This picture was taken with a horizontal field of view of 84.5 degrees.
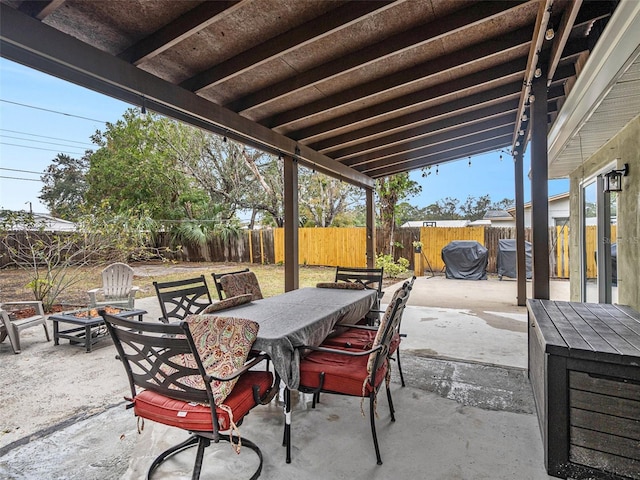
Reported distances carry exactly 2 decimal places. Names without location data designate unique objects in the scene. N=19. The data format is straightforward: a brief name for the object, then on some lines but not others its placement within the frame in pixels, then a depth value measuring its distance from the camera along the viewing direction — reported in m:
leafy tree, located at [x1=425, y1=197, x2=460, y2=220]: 31.02
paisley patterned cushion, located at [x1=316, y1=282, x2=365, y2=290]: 3.56
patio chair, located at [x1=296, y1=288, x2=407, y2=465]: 1.96
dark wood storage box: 1.61
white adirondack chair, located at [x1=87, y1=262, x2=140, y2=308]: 5.27
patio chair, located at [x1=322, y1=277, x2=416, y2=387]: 2.52
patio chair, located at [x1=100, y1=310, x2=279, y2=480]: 1.54
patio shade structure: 2.26
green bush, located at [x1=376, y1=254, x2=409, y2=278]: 9.70
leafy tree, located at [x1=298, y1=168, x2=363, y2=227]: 15.28
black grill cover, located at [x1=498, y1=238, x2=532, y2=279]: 9.71
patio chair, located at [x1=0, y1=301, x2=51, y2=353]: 3.77
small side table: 3.83
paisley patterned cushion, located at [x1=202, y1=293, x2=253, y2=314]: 2.48
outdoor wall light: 3.26
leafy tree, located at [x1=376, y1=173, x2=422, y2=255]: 9.98
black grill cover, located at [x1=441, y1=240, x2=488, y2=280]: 9.74
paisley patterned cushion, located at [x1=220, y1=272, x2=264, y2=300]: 3.26
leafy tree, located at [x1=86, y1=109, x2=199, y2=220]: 12.14
